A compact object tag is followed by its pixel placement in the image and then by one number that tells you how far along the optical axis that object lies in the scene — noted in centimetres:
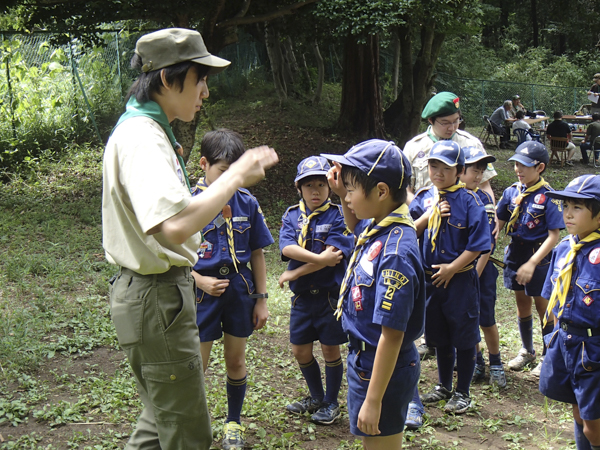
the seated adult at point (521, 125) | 1672
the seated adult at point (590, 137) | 1616
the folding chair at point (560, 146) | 1602
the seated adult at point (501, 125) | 1796
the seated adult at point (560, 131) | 1602
